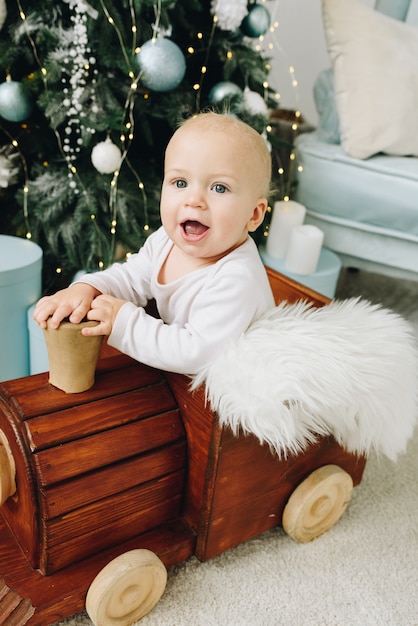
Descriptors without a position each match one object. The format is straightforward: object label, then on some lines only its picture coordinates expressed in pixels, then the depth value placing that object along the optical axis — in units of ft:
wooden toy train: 2.15
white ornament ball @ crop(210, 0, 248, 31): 3.75
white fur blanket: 2.20
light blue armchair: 4.50
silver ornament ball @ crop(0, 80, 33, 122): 3.57
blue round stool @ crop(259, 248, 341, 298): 4.42
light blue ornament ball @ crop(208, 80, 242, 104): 3.91
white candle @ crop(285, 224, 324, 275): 4.29
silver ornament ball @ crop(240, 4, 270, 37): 4.03
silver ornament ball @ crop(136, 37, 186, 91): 3.48
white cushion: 4.52
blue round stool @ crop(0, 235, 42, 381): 3.61
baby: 2.28
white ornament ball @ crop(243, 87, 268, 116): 3.97
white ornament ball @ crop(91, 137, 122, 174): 3.61
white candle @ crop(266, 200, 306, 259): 4.53
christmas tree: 3.54
